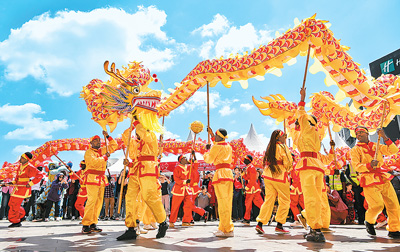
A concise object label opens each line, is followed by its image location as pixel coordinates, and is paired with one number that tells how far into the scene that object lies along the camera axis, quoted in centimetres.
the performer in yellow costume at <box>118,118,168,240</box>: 452
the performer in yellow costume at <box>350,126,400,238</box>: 478
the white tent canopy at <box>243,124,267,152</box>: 1753
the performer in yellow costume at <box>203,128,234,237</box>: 506
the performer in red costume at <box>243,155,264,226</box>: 816
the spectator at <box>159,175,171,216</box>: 1086
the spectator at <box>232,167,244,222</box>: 1093
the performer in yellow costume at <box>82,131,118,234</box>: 568
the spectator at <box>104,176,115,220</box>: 1155
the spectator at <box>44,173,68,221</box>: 1035
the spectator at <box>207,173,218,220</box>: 1175
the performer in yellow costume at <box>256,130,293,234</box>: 551
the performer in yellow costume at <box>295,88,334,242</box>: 427
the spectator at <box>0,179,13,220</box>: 1336
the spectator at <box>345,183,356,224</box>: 936
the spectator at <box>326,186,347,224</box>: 876
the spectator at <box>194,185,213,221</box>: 1123
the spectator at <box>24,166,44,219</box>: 1225
